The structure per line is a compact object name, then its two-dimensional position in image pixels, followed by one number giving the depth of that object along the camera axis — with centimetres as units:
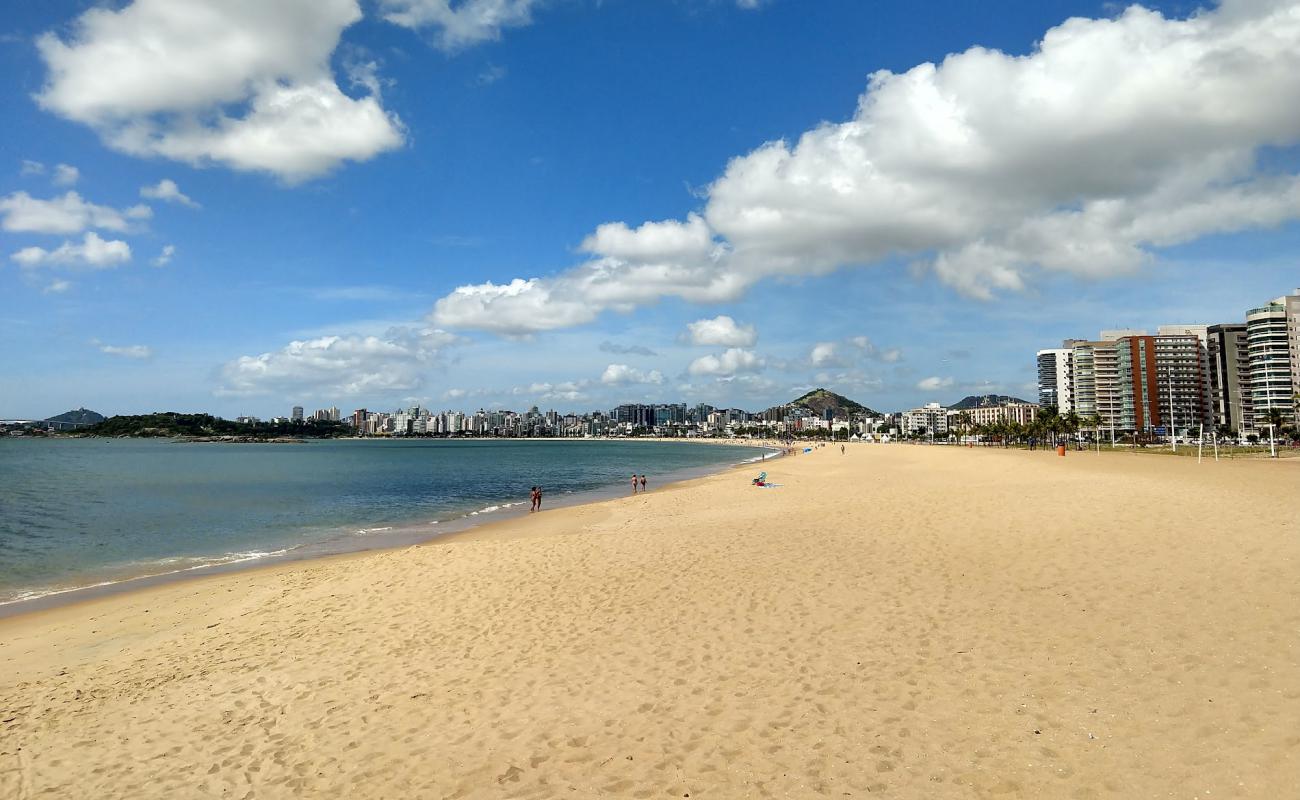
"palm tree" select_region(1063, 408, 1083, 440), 10423
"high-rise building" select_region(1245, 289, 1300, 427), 10525
